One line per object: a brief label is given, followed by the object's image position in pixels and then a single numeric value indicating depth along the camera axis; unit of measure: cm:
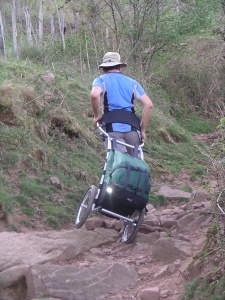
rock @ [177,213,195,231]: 674
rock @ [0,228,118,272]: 563
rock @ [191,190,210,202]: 781
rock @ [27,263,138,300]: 503
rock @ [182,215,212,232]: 664
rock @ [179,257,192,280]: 511
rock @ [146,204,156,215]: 785
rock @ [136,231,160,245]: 661
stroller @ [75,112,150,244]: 627
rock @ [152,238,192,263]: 580
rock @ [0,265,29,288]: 510
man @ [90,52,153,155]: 673
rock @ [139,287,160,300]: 493
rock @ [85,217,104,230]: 710
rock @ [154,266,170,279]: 544
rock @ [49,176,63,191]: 815
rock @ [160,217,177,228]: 700
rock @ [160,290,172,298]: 495
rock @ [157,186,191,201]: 873
